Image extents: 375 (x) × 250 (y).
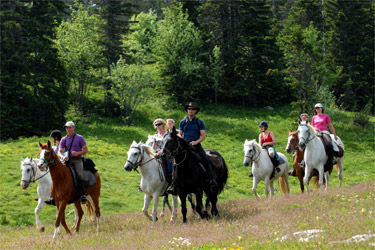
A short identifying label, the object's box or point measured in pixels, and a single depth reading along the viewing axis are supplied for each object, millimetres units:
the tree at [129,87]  45188
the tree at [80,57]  48656
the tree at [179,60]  49938
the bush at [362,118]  44219
